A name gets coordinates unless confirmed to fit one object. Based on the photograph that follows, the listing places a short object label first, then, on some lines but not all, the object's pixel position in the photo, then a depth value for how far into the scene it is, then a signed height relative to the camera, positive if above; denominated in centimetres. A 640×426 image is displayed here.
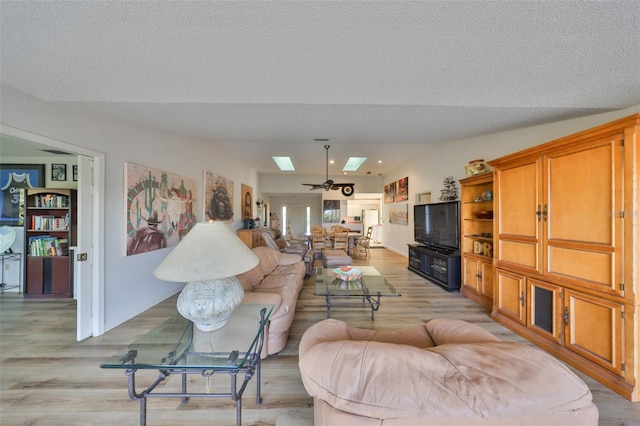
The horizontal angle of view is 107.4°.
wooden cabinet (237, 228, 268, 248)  592 -53
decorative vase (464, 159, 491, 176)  363 +74
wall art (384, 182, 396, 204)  807 +83
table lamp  130 -31
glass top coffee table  275 -91
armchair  484 -82
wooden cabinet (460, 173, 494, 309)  338 -41
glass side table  118 -75
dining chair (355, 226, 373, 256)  721 -86
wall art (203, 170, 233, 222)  472 +41
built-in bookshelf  368 -39
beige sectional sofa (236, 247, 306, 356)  219 -86
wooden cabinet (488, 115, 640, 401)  172 -31
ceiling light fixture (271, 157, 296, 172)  648 +155
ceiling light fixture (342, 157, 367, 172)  638 +152
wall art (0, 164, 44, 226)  389 +52
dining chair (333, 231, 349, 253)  689 -73
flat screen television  416 -20
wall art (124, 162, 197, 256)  300 +12
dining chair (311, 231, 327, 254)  666 -75
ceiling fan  568 +88
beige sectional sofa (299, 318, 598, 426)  73 -56
